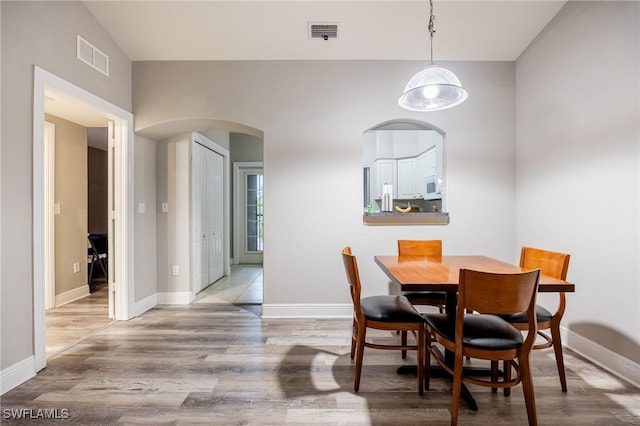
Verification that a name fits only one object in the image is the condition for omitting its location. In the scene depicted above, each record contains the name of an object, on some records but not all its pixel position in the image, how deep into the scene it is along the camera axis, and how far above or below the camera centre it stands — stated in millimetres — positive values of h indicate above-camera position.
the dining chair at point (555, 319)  1854 -686
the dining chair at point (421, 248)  2656 -336
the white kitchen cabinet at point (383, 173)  3518 +459
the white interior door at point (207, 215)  3895 -58
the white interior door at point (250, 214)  6699 -60
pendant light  1940 +848
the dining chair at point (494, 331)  1394 -640
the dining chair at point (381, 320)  1830 -684
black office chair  4676 -628
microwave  3389 +275
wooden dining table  1568 -390
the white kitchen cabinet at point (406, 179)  3564 +398
